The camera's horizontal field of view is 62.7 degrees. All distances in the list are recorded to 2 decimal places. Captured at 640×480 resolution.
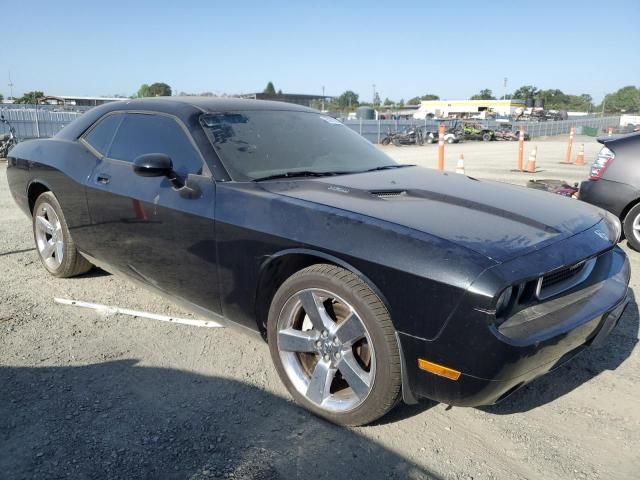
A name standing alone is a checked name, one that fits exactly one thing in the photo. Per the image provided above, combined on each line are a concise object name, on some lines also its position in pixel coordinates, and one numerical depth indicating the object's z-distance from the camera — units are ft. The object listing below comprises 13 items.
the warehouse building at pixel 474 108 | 236.57
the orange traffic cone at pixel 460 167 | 30.83
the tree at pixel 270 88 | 402.23
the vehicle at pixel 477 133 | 108.68
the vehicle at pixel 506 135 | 111.75
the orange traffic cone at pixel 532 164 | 43.86
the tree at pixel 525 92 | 407.42
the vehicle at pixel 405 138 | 90.76
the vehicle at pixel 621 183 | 17.94
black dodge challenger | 6.88
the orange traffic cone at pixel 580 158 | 52.75
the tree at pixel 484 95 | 437.09
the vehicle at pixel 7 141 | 49.01
